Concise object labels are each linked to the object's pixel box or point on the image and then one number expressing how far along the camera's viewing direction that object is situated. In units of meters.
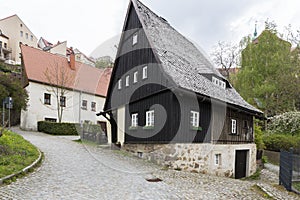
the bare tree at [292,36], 25.73
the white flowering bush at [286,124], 20.25
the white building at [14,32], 48.34
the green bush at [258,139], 17.45
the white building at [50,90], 23.53
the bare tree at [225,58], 31.98
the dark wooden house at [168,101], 11.08
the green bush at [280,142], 18.73
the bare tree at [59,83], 24.84
